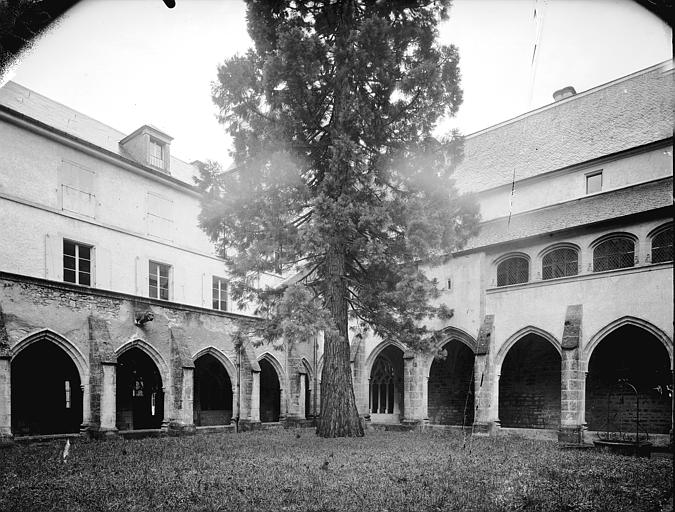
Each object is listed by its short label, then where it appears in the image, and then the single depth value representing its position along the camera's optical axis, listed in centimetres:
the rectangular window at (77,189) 1403
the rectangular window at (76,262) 1398
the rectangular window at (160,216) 1656
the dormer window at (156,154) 1770
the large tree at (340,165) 1058
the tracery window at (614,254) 1318
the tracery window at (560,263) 1420
